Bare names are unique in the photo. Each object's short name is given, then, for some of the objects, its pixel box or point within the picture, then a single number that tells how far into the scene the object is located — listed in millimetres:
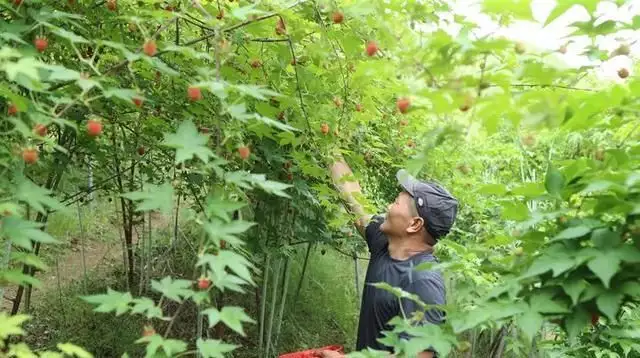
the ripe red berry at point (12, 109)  1493
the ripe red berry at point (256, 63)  2228
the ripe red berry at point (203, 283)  1308
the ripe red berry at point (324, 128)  2289
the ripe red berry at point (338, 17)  1821
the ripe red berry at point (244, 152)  1528
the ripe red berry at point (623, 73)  1554
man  2330
